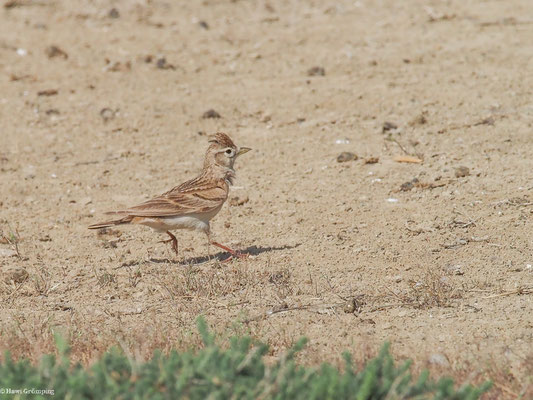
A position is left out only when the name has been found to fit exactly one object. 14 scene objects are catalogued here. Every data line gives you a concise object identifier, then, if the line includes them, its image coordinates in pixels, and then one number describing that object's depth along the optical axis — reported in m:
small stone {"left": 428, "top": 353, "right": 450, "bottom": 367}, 10.69
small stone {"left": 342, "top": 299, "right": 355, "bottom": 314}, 12.60
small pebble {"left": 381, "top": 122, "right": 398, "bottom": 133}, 20.67
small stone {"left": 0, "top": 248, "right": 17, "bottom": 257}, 15.96
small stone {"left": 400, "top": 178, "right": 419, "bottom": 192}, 17.62
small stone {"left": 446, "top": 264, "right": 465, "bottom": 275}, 13.70
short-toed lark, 15.28
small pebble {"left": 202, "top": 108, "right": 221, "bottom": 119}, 22.41
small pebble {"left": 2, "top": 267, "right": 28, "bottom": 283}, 14.47
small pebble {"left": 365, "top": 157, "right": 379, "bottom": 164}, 19.06
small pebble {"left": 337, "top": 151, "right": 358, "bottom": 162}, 19.25
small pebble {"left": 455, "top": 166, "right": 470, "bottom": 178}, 17.80
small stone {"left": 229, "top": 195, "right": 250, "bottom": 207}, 18.06
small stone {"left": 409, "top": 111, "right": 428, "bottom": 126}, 20.66
